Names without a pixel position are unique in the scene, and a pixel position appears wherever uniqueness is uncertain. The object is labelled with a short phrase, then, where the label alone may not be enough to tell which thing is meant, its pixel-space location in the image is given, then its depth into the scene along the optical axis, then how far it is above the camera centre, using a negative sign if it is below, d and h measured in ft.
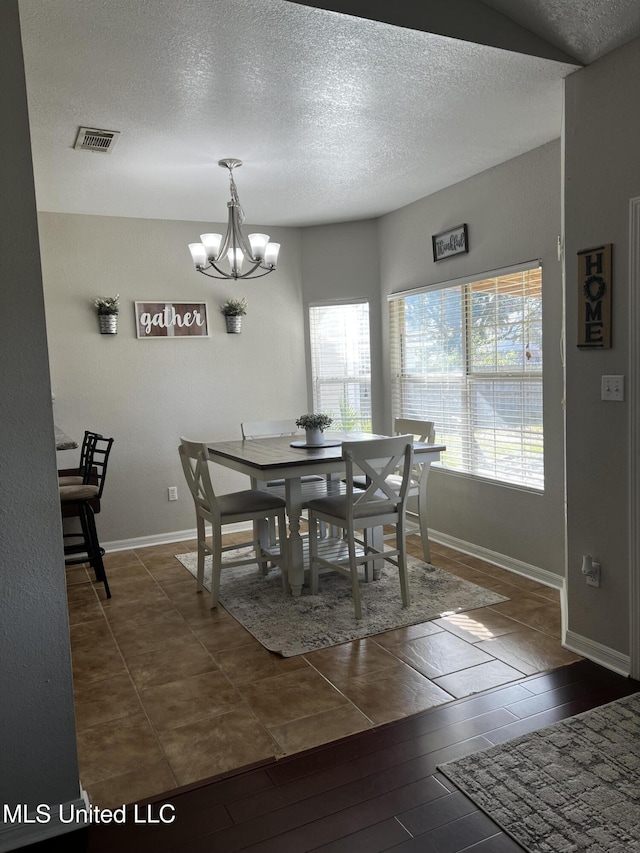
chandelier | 12.21 +2.49
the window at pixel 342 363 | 17.63 +0.21
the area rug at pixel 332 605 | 10.39 -4.24
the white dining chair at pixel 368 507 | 10.85 -2.45
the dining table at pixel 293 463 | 11.15 -1.63
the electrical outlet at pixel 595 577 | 9.05 -3.09
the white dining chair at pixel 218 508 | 11.68 -2.52
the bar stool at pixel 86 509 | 11.94 -2.53
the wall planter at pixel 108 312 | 15.25 +1.64
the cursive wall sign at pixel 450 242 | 13.88 +2.74
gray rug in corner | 5.81 -4.26
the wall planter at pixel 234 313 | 16.83 +1.64
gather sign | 16.03 +1.47
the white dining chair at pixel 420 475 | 13.80 -2.45
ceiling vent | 10.25 +3.96
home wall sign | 8.61 +0.84
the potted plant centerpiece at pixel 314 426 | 12.84 -1.08
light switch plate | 8.50 -0.40
